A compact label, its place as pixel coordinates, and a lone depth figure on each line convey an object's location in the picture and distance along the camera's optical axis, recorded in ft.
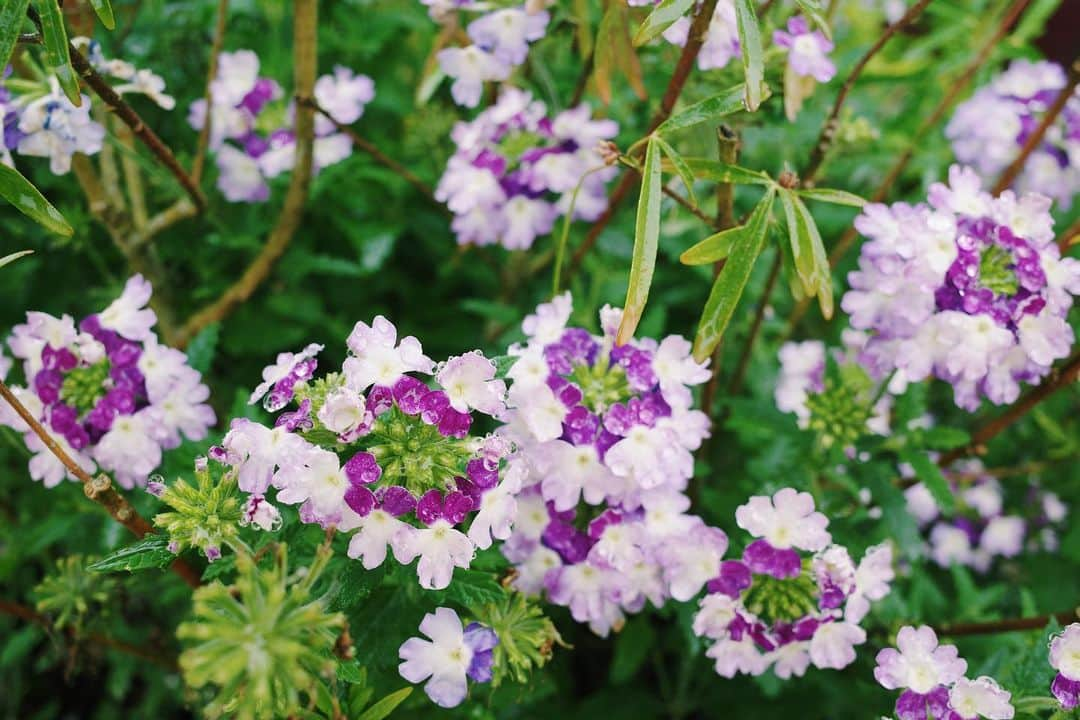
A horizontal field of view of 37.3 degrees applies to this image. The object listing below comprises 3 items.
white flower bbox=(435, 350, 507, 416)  1.03
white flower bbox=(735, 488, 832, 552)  1.16
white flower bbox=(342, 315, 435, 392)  1.03
